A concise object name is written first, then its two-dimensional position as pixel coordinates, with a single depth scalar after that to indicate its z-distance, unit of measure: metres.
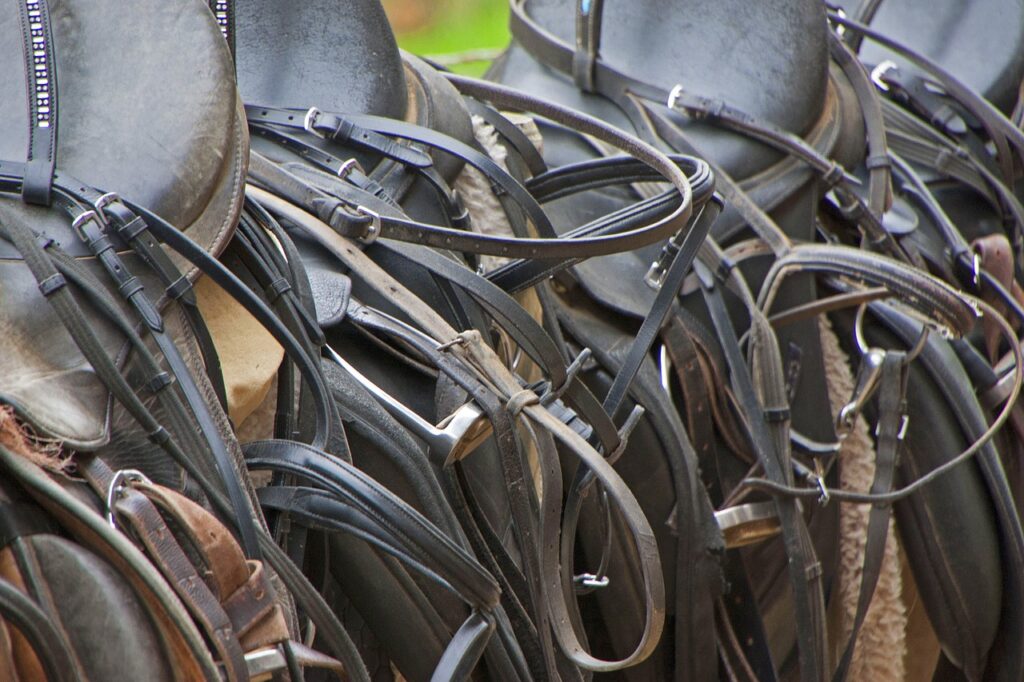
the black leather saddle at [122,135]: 5.67
